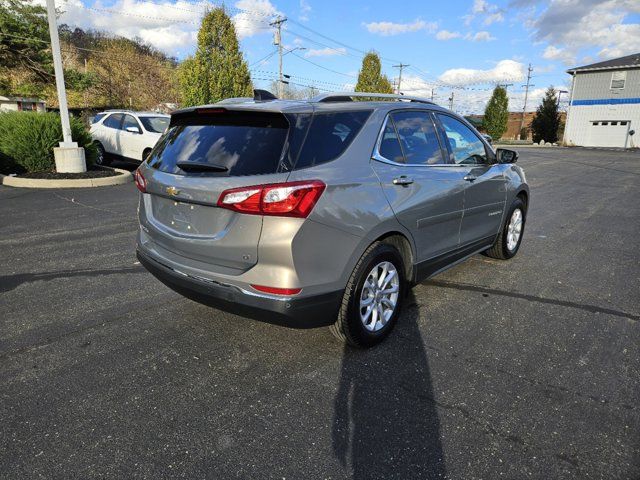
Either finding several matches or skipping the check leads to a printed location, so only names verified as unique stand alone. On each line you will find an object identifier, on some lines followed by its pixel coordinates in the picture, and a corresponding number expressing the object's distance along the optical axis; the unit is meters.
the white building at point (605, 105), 39.28
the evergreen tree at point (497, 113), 47.16
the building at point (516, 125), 64.56
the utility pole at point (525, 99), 68.38
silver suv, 2.68
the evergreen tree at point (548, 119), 45.56
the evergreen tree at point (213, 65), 19.66
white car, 12.95
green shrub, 11.40
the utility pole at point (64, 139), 11.15
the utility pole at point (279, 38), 37.94
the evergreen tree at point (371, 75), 36.28
